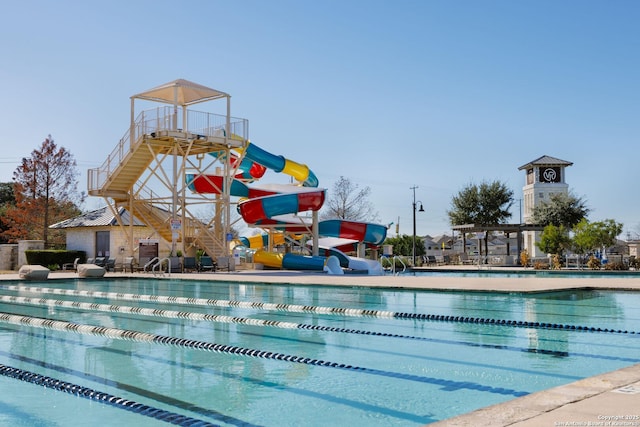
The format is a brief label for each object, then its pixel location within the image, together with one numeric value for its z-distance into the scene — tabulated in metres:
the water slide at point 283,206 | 25.94
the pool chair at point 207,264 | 25.59
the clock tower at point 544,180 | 53.97
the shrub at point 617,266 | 27.34
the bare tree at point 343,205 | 55.06
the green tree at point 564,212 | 44.88
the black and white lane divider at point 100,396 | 4.75
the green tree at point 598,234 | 32.53
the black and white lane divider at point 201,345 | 5.95
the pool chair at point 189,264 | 25.16
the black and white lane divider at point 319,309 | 9.42
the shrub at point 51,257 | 28.92
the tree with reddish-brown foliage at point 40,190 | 35.25
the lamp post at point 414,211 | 40.11
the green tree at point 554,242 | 35.59
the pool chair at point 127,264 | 25.64
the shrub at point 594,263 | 28.27
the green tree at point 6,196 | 46.21
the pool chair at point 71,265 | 27.77
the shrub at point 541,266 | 30.47
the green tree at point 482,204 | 53.28
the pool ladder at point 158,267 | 22.27
